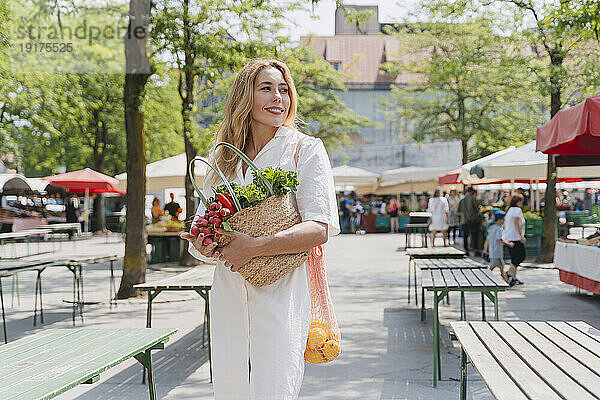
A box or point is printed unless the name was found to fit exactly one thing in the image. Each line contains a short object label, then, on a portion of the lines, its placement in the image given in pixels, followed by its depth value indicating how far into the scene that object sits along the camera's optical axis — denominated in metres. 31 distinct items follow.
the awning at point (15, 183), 27.19
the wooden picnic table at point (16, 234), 11.85
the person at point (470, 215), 18.00
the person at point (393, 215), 30.34
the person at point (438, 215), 18.80
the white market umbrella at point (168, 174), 16.31
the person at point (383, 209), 32.25
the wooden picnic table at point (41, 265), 7.14
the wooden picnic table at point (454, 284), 5.51
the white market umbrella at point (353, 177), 29.84
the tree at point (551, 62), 13.27
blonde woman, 2.36
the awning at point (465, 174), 16.81
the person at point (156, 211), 18.81
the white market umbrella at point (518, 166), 15.20
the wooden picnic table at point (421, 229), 17.37
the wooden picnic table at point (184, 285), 5.70
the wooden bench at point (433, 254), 9.17
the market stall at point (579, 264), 9.25
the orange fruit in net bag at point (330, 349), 2.58
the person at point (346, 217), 31.74
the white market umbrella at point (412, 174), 28.05
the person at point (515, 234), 11.45
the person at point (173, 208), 19.47
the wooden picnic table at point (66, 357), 2.75
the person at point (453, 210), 22.39
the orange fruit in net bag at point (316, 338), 2.57
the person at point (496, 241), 11.90
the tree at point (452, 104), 23.80
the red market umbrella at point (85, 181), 22.89
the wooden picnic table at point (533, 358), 2.37
